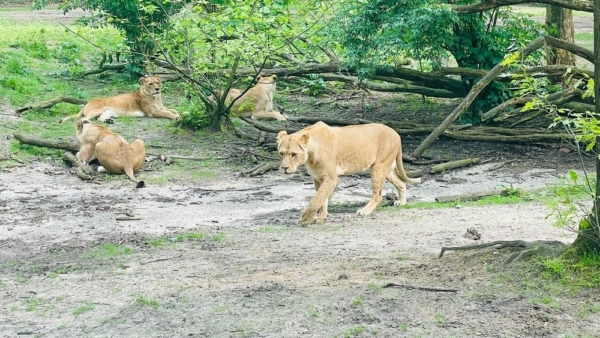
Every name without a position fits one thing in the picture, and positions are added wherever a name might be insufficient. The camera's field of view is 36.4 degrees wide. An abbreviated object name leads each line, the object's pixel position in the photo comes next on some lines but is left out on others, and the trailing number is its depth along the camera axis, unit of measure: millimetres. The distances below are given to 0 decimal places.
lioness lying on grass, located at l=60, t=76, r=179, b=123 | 17344
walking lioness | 10211
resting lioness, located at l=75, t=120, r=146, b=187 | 13109
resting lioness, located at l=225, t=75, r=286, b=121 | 17438
